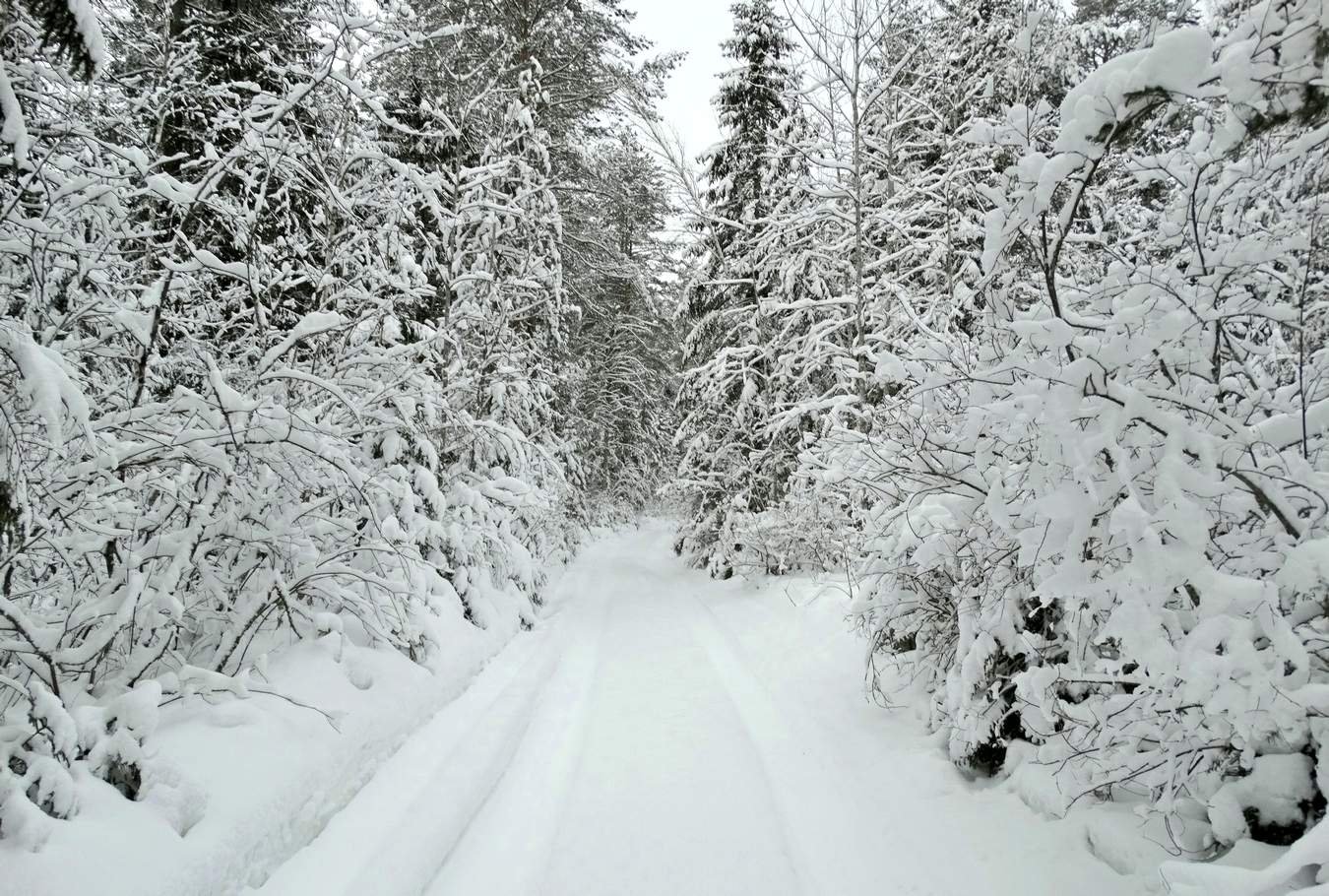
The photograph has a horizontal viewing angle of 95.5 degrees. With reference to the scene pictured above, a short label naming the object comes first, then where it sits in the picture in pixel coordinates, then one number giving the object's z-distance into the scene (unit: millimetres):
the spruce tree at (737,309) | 11789
